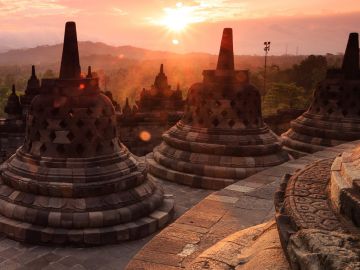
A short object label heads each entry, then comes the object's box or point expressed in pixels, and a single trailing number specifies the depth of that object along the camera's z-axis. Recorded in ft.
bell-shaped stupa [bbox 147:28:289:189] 32.32
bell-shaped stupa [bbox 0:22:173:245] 21.26
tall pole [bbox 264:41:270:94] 152.15
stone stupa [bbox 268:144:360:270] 7.07
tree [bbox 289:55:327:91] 143.13
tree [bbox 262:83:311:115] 131.54
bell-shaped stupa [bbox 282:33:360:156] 39.58
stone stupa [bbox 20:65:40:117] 66.64
